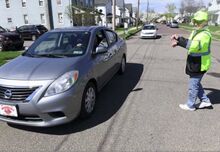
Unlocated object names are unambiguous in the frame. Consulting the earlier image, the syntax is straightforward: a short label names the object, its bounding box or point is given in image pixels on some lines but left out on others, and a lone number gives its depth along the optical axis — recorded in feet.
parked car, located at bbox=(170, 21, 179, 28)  129.49
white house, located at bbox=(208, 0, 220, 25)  130.61
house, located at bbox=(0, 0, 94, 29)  87.40
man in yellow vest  10.13
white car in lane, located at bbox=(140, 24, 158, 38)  54.68
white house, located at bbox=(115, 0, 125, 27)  147.54
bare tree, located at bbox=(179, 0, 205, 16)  239.55
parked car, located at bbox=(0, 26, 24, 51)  34.51
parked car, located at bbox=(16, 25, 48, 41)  57.11
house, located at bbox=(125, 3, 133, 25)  193.00
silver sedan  8.58
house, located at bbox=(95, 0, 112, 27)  134.26
